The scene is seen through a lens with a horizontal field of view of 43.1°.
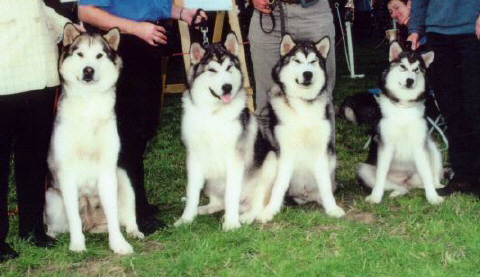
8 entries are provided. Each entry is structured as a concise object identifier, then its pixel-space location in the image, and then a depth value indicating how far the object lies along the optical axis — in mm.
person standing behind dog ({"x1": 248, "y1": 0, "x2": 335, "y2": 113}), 4781
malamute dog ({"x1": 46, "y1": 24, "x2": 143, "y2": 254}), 3771
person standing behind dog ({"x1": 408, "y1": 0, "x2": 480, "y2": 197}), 4484
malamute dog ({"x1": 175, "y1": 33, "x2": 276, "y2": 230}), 4289
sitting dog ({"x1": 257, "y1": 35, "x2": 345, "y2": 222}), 4547
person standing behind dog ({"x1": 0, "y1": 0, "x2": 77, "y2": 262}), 3529
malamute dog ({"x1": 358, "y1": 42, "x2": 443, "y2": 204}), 4863
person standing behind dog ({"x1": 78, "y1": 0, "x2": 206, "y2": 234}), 3881
